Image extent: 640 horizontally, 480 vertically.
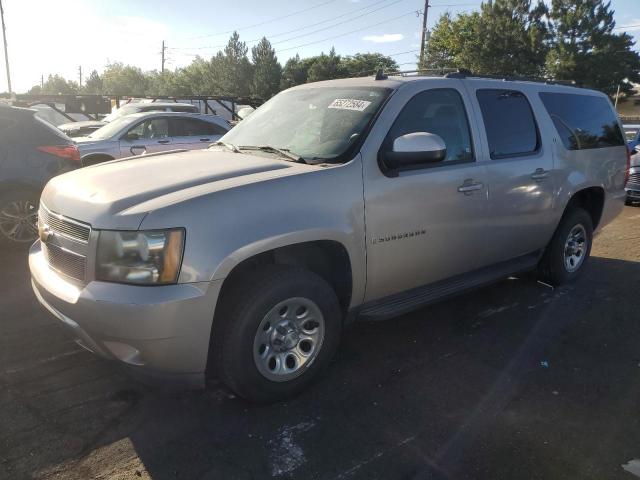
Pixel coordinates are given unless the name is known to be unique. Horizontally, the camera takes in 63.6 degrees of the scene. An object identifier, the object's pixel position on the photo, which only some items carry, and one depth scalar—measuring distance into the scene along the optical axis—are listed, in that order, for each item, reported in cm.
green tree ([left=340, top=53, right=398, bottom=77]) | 6409
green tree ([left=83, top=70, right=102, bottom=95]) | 9300
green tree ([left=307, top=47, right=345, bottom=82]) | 6207
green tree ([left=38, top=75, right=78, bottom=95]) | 10038
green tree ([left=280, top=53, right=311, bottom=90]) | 6788
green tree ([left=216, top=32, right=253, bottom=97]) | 7188
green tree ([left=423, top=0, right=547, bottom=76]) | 4456
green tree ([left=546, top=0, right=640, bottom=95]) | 4353
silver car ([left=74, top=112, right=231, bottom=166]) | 985
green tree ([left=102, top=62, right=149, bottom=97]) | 9762
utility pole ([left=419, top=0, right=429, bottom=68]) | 3685
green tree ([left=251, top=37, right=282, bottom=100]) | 6881
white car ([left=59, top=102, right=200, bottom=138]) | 1562
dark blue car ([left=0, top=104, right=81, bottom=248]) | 584
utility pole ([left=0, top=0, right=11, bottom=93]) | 3561
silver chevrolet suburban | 258
